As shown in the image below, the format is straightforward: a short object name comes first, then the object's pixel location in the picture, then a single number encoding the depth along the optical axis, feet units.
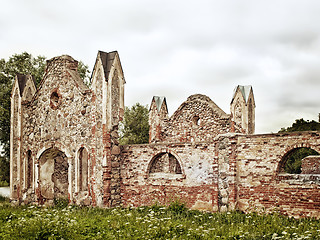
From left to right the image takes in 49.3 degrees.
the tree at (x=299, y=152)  98.28
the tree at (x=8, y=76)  64.08
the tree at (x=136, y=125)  103.50
